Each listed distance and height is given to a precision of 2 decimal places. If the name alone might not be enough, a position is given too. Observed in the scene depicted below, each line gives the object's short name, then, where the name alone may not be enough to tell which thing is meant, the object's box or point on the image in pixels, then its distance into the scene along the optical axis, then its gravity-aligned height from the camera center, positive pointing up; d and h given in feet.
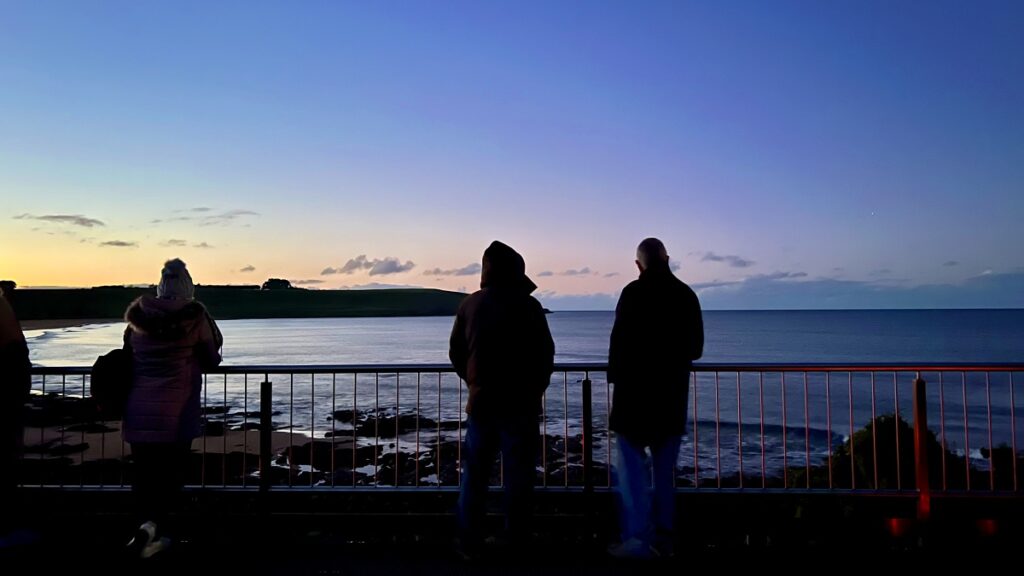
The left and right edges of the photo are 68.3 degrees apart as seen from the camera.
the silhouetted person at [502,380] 14.74 -1.24
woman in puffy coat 14.73 -1.33
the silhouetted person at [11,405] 15.58 -1.74
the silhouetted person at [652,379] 14.98 -1.27
